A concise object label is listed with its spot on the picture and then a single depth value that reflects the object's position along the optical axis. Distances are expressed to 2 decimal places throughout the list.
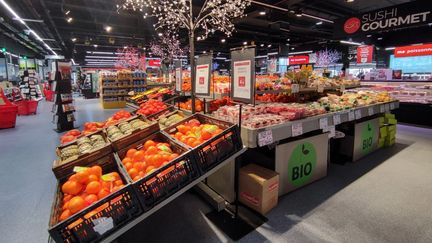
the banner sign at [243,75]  2.29
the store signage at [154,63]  21.48
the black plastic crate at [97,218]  1.33
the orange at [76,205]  1.50
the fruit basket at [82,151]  1.87
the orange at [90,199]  1.57
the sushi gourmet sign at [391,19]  5.18
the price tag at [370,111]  4.04
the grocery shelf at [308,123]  2.35
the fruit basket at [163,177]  1.62
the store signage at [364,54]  13.84
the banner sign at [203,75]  2.80
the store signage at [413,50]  11.00
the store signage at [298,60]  19.45
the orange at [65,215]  1.48
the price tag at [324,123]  3.03
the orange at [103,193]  1.63
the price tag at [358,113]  3.70
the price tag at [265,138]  2.35
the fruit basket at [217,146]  1.91
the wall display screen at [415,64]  14.69
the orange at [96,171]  1.81
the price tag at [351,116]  3.54
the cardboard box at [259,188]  2.49
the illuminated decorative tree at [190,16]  3.00
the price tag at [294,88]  3.83
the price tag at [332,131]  3.23
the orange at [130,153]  2.14
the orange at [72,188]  1.68
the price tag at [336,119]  3.26
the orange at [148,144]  2.22
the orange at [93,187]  1.67
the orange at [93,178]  1.75
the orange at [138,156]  2.05
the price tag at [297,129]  2.66
